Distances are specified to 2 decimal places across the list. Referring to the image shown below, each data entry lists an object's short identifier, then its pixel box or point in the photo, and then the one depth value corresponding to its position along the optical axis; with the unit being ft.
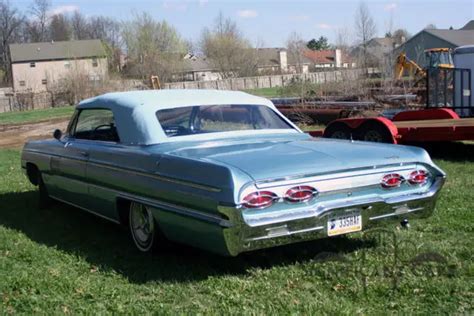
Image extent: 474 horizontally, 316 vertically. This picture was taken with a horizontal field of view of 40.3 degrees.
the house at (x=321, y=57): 353.67
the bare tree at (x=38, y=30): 343.46
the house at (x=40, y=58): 269.44
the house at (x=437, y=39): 221.33
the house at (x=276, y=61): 246.99
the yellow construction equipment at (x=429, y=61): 87.61
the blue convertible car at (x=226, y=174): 15.62
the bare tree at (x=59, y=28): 351.46
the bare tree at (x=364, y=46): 103.76
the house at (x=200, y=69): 288.92
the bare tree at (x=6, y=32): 321.73
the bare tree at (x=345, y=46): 154.71
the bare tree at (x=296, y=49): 185.56
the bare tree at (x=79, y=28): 354.33
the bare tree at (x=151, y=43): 231.91
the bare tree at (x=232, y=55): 245.65
